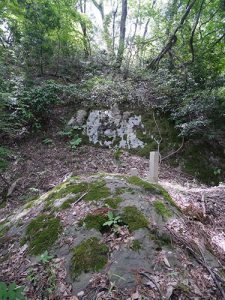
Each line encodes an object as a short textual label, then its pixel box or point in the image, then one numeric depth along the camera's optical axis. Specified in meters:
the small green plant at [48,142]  7.19
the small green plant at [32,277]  2.18
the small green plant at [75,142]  7.00
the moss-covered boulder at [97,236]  2.13
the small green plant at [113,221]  2.61
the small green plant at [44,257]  2.34
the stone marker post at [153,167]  3.80
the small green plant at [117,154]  6.68
